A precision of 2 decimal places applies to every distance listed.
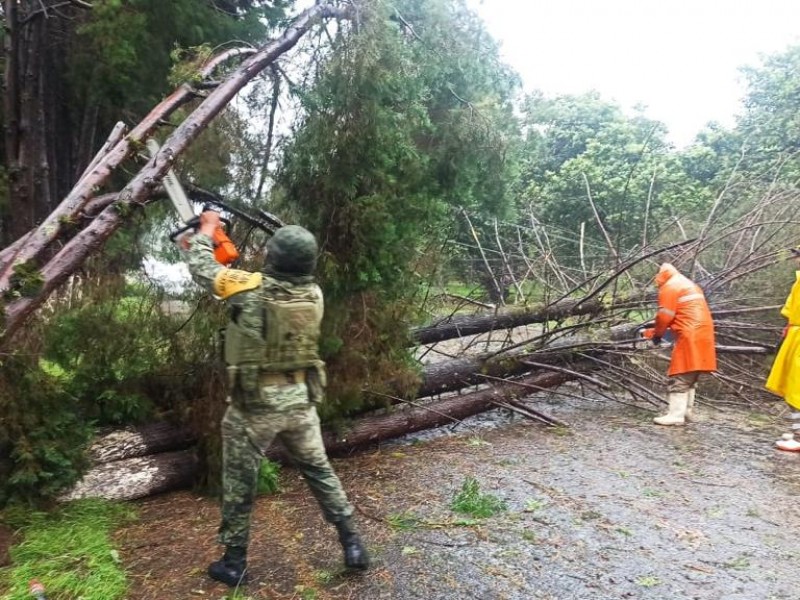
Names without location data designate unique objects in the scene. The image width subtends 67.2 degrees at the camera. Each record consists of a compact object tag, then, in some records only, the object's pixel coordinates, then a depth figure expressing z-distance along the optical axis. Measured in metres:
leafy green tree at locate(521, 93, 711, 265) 11.62
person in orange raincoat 5.79
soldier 2.95
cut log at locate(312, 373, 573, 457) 5.17
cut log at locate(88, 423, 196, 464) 4.03
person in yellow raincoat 5.11
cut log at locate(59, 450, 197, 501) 3.80
